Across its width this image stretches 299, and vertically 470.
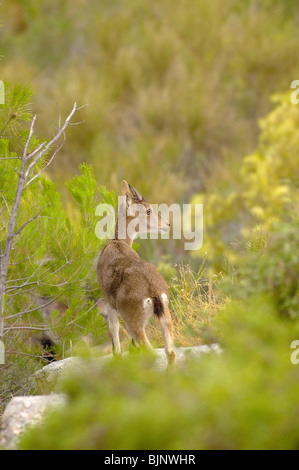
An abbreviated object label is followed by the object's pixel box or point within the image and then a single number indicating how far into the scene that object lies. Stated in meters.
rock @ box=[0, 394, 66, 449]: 9.16
